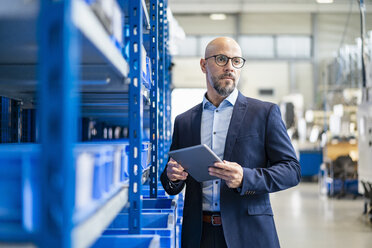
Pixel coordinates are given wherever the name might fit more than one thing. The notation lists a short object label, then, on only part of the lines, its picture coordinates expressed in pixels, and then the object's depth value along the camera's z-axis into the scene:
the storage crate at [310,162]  13.74
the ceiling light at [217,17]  16.55
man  2.06
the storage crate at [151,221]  2.08
